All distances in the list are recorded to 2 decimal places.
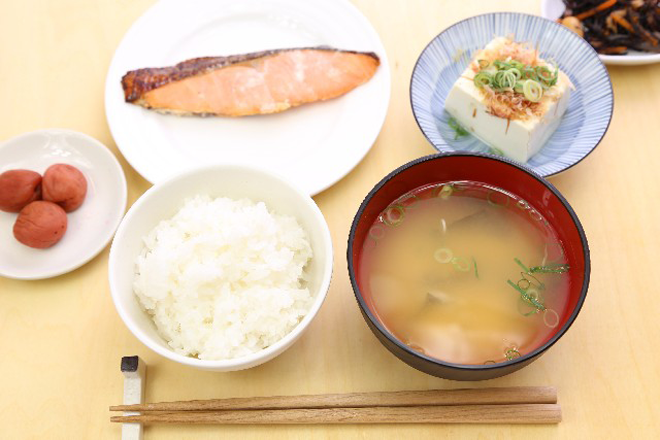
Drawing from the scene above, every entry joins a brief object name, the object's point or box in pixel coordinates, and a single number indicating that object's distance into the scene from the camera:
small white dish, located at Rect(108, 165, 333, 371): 0.33
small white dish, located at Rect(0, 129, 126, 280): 0.41
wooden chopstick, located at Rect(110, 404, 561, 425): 0.36
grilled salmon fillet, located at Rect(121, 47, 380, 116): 0.46
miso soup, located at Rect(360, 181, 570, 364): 0.35
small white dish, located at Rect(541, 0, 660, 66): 0.44
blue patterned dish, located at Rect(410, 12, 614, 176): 0.42
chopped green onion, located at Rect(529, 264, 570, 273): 0.36
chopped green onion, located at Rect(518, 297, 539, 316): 0.35
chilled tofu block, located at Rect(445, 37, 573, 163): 0.42
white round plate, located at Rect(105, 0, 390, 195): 0.43
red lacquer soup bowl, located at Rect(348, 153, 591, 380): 0.31
